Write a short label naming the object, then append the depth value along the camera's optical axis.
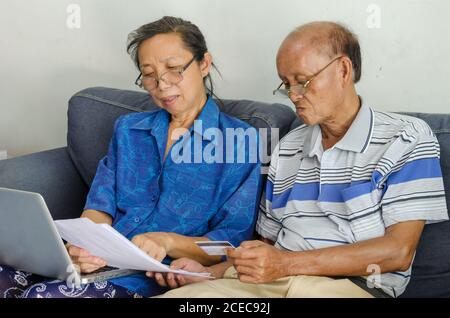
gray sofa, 1.98
